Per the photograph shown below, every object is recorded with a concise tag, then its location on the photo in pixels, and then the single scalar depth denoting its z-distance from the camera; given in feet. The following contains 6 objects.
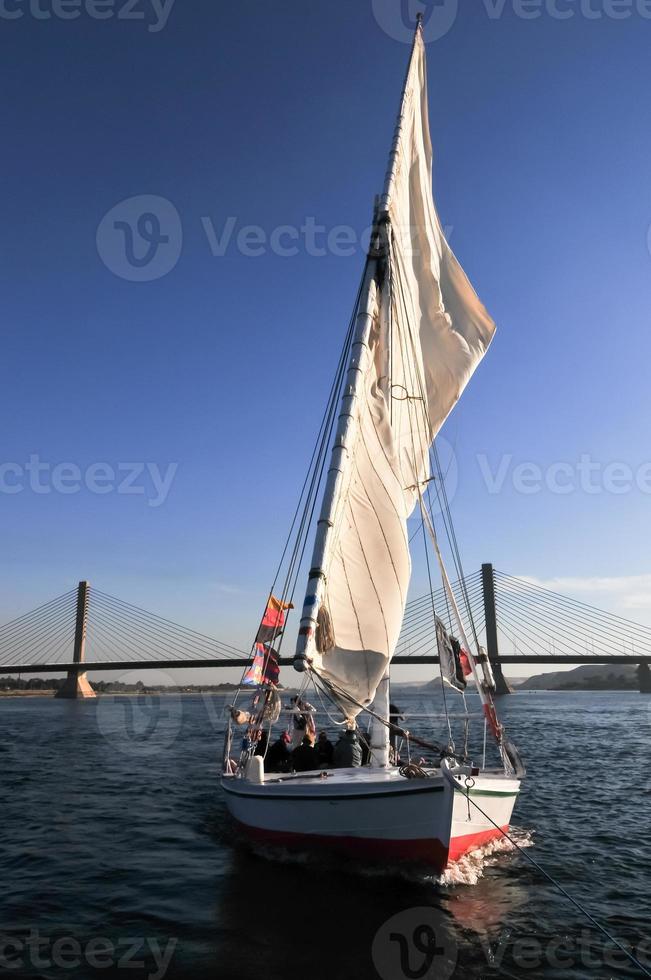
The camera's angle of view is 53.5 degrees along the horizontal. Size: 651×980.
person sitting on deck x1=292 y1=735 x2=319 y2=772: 41.91
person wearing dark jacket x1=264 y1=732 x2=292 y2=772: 44.80
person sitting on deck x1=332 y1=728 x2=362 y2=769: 41.31
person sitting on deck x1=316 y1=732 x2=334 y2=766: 43.65
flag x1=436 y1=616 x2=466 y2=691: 38.63
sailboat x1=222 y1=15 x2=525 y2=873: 31.37
